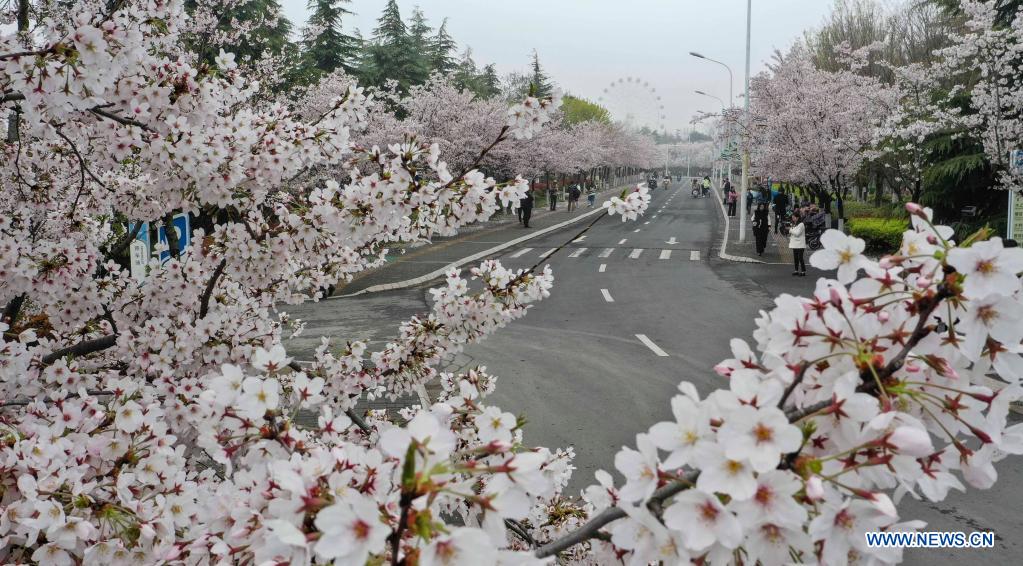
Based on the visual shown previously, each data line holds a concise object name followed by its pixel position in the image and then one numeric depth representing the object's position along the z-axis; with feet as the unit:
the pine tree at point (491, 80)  230.79
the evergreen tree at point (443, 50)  175.32
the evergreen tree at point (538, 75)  228.22
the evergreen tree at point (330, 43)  135.33
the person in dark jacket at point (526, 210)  117.08
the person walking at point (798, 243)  63.10
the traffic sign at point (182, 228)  25.83
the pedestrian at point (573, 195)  160.15
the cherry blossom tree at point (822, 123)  83.35
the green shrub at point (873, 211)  97.45
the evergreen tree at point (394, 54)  151.12
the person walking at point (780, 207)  101.45
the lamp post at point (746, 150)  95.40
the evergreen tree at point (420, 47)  155.53
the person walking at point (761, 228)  79.41
